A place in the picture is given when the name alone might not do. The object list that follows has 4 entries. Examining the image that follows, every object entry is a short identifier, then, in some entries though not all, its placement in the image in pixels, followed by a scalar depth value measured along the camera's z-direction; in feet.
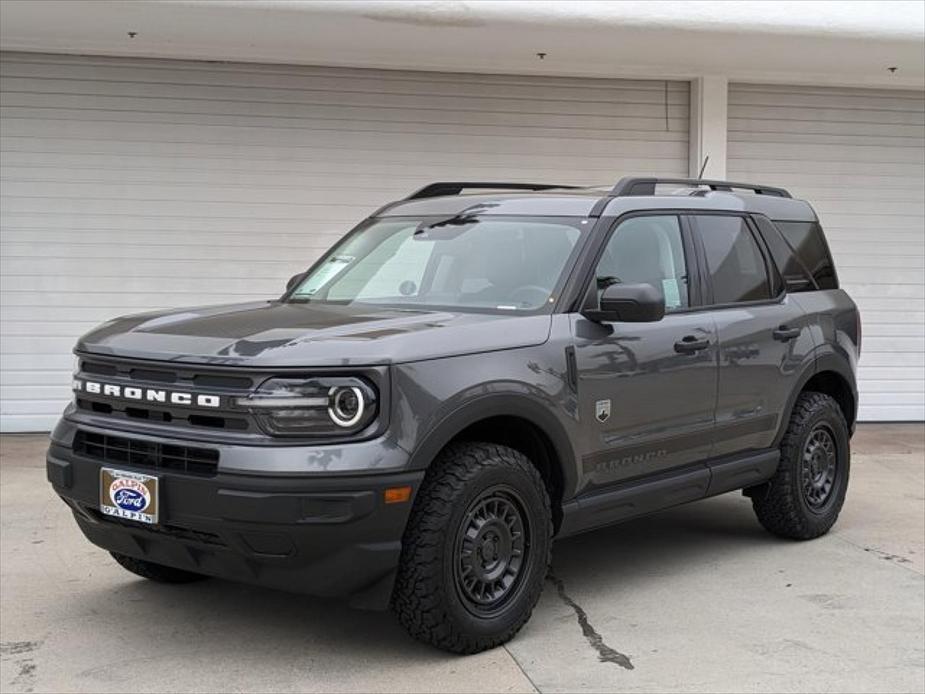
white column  34.12
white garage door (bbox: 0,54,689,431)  31.45
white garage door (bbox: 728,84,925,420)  35.50
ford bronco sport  12.96
